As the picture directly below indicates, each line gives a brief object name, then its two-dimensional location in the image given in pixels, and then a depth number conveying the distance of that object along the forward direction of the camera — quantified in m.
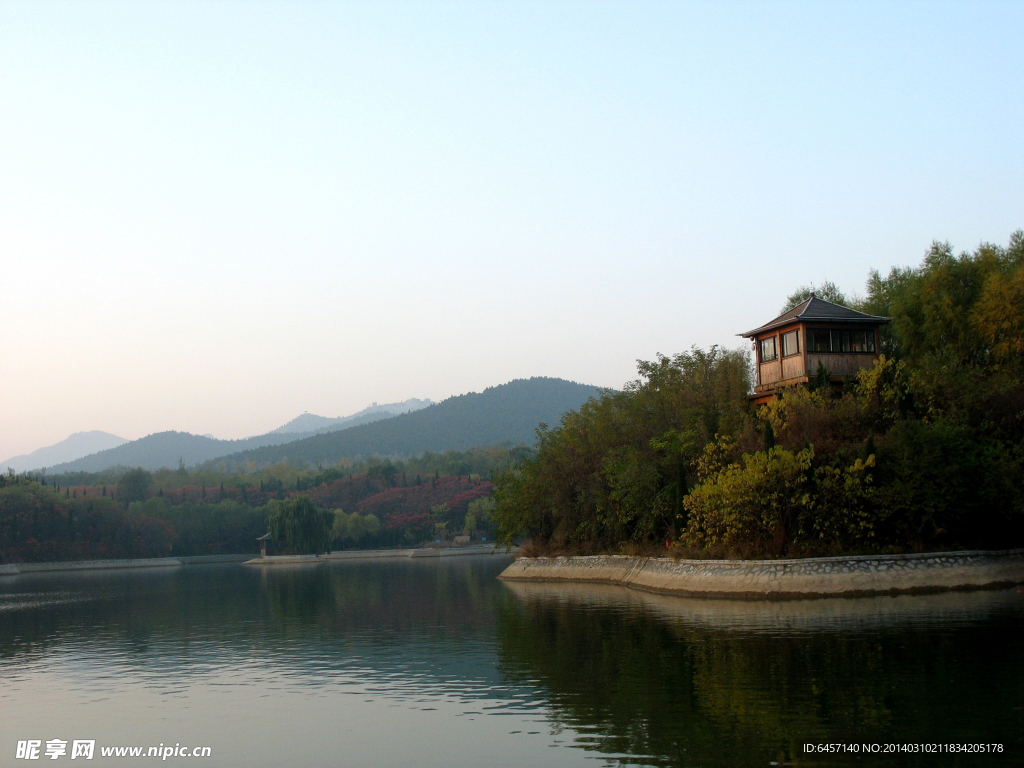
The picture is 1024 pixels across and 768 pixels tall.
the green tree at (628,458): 49.72
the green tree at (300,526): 130.75
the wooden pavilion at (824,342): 43.19
